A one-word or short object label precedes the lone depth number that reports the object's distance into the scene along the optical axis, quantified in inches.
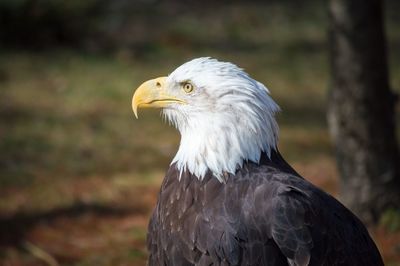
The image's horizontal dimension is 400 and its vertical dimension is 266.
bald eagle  368.2
